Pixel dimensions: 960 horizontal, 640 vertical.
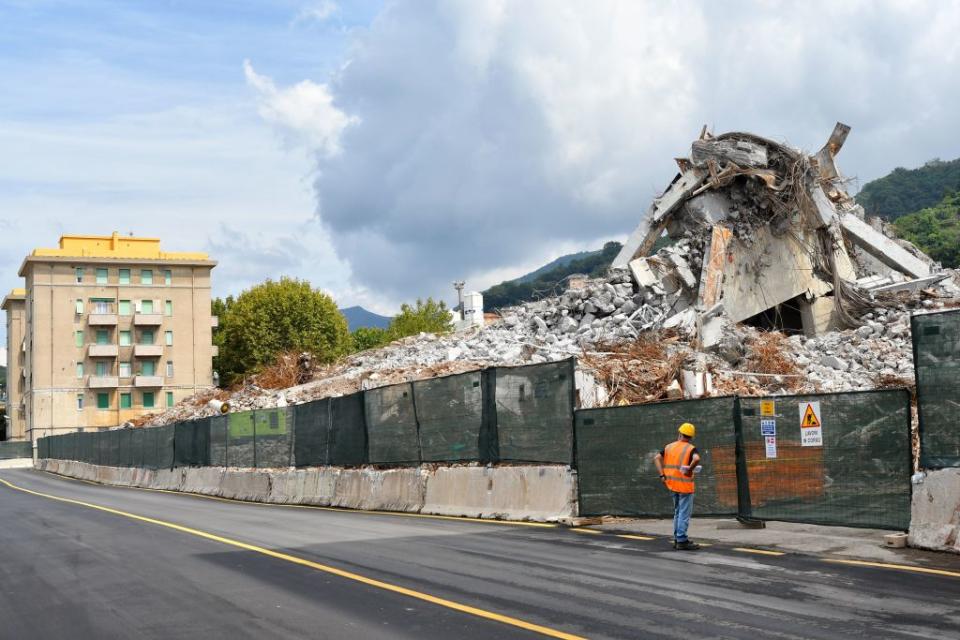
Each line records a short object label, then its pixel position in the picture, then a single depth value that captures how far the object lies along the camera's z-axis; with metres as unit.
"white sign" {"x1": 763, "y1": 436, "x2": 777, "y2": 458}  13.00
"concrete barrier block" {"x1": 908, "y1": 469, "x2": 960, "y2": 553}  10.87
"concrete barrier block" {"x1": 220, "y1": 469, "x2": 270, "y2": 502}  26.67
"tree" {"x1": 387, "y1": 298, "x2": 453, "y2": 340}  110.38
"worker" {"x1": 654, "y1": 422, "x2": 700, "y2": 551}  12.02
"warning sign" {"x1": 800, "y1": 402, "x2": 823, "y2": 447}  12.48
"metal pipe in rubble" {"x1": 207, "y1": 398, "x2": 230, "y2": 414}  38.89
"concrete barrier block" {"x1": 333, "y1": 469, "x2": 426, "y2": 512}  19.61
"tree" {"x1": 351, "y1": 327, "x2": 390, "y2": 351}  117.50
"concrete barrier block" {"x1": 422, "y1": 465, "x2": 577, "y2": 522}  15.97
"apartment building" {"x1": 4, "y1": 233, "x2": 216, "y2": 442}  96.88
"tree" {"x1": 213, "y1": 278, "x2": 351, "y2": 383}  92.56
